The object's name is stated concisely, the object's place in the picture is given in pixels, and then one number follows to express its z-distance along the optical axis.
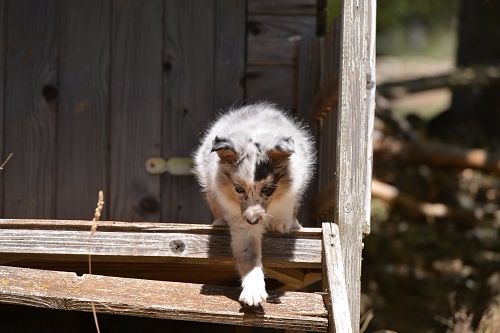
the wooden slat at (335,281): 8.78
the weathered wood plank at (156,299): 8.98
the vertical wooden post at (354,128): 9.73
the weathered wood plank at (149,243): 9.74
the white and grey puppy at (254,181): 9.02
